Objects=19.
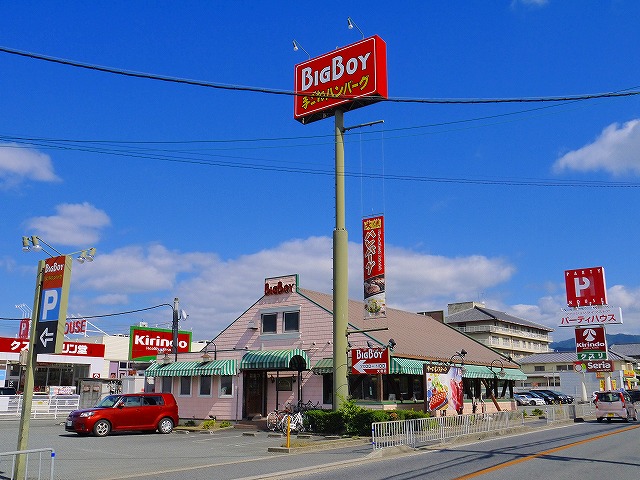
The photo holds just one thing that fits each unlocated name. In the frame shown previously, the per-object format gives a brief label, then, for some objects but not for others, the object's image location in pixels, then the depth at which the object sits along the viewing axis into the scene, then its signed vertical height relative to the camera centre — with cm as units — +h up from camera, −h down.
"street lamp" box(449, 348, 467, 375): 3027 +171
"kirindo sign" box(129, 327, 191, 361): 4009 +324
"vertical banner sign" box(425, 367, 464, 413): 2400 +13
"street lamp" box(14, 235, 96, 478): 1296 +169
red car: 2497 -87
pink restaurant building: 2920 +141
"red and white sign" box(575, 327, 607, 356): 4834 +408
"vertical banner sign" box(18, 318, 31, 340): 5133 +523
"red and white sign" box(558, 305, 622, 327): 5009 +611
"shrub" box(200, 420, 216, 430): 2867 -139
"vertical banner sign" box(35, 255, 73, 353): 1300 +182
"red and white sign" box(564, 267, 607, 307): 5228 +877
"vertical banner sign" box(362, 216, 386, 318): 2441 +473
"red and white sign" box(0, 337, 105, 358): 4569 +338
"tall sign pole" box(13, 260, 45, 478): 1272 +21
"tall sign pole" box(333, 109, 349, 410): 2462 +397
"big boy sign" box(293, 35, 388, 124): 2644 +1340
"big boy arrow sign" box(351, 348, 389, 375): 2411 +126
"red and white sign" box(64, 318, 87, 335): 5416 +570
